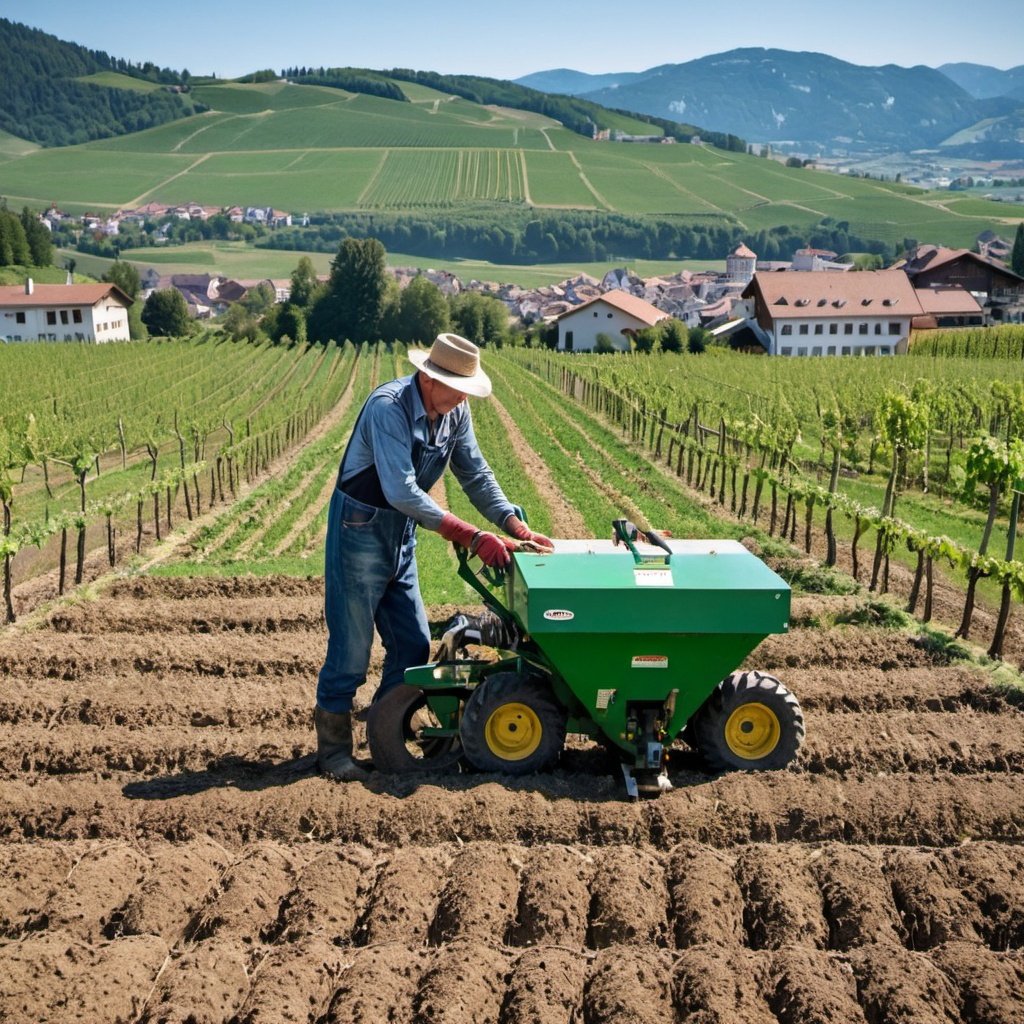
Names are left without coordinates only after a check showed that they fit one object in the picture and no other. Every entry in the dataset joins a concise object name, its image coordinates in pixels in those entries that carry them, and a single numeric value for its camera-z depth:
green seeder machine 6.59
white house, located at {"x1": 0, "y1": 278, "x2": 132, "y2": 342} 71.56
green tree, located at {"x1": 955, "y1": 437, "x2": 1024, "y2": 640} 12.44
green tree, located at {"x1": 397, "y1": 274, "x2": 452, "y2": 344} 73.75
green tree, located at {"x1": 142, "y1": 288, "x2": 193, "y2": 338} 80.50
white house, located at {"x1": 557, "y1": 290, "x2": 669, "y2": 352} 73.44
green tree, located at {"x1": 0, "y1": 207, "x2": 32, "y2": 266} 91.12
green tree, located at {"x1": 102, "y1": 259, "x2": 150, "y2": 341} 82.19
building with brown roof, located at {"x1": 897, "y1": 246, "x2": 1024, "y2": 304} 79.38
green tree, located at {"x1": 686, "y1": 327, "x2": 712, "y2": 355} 66.75
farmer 6.62
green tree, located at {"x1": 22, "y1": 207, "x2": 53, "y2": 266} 95.44
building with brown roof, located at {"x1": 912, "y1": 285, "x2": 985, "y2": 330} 72.75
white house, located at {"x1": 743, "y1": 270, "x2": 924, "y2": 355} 67.50
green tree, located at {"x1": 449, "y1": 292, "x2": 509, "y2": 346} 74.31
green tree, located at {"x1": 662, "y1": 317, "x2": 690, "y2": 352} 65.44
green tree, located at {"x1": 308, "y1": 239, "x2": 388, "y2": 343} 75.25
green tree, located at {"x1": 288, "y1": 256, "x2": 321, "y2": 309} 79.00
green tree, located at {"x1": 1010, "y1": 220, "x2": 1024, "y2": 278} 91.75
